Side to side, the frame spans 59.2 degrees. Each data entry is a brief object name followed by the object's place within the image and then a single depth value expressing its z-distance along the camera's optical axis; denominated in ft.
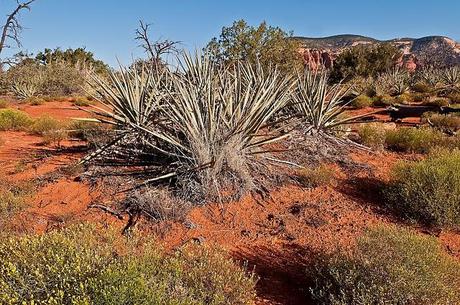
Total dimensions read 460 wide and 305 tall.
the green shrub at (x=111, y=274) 8.04
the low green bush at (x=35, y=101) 60.18
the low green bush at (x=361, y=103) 51.57
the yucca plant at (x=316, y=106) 23.64
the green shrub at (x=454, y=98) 50.52
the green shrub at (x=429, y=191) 14.79
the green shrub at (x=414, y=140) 23.45
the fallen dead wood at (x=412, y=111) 38.44
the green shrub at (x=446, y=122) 30.36
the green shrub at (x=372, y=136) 24.49
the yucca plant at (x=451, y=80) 59.48
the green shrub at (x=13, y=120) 34.32
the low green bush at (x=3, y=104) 53.34
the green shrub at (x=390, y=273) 9.83
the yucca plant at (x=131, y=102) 19.34
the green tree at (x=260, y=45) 47.96
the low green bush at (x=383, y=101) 52.26
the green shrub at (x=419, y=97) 54.52
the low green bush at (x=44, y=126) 32.38
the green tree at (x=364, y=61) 100.63
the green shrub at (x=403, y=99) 53.31
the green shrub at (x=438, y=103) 45.83
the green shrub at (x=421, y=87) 64.47
